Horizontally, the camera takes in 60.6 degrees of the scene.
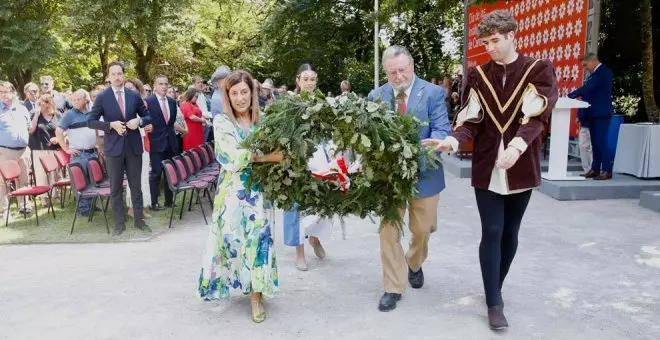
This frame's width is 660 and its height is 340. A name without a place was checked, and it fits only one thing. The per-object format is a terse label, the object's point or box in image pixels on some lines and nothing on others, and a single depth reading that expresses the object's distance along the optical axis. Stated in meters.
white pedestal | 8.25
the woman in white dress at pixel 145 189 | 7.38
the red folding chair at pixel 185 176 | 7.37
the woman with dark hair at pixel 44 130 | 8.61
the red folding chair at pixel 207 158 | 9.01
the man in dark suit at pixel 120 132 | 6.35
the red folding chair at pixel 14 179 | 7.18
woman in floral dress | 3.75
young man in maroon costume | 3.38
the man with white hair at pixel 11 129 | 7.73
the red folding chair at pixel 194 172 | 7.87
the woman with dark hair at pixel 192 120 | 9.85
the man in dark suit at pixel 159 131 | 8.01
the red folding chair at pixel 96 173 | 7.15
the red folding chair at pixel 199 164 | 8.42
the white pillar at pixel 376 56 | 14.52
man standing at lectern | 8.25
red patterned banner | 10.01
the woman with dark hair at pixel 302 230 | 4.96
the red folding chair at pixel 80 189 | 6.69
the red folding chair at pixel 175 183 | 6.92
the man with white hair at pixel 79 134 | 7.60
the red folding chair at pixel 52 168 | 7.96
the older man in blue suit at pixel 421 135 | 3.85
